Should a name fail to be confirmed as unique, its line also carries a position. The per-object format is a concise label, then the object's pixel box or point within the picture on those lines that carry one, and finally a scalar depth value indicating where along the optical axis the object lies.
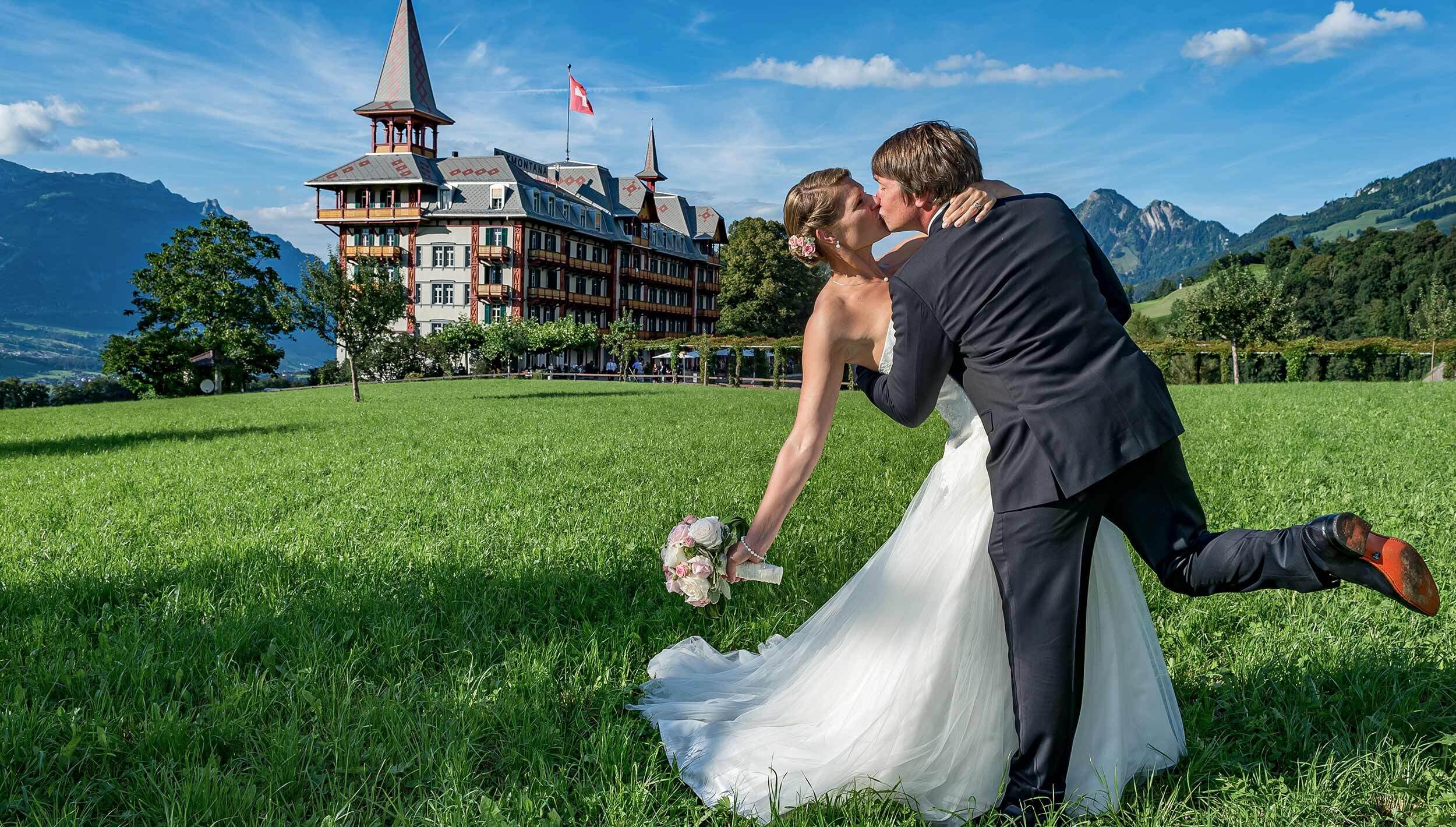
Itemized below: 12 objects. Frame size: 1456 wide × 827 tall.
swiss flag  76.50
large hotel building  64.12
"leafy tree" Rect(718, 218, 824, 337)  66.62
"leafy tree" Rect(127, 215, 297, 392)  51.88
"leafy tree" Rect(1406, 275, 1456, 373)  39.72
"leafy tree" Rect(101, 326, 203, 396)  44.06
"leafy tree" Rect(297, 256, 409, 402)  28.22
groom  2.37
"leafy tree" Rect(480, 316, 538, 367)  55.38
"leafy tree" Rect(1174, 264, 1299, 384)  40.00
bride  2.73
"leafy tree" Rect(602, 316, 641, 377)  61.19
